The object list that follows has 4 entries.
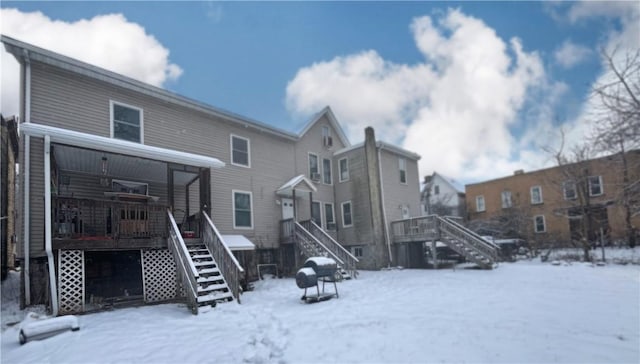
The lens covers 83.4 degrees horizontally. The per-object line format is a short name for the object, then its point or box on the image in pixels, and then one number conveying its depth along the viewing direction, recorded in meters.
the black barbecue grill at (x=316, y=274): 8.39
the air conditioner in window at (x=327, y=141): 19.64
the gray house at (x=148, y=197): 8.55
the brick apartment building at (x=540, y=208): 23.50
